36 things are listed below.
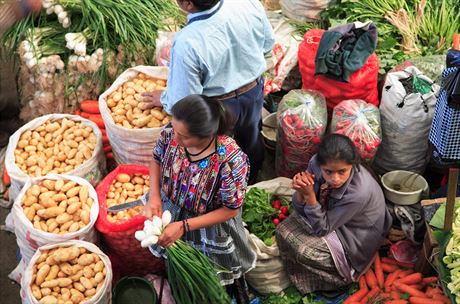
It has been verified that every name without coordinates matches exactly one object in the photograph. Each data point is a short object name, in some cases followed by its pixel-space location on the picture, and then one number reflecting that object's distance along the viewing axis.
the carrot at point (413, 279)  3.51
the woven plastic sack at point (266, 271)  3.46
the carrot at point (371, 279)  3.56
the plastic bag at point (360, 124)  3.69
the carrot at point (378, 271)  3.57
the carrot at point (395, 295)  3.47
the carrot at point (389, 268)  3.65
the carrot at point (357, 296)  3.49
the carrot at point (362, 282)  3.55
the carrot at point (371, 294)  3.49
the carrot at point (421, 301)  3.31
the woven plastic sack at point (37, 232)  3.19
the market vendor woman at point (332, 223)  3.14
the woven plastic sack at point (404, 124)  3.72
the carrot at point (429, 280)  3.46
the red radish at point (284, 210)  3.71
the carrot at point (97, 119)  4.29
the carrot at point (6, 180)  4.28
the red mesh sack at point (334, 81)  3.91
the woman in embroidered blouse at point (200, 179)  2.49
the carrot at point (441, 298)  3.31
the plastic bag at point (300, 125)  3.80
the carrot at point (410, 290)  3.42
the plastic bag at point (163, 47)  4.07
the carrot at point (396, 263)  3.64
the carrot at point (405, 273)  3.60
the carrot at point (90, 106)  4.30
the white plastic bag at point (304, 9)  4.81
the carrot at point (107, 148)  4.25
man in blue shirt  2.96
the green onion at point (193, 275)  2.69
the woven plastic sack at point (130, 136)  3.66
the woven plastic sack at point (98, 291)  2.98
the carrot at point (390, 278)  3.56
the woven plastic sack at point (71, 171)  3.57
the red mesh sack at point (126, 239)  3.30
